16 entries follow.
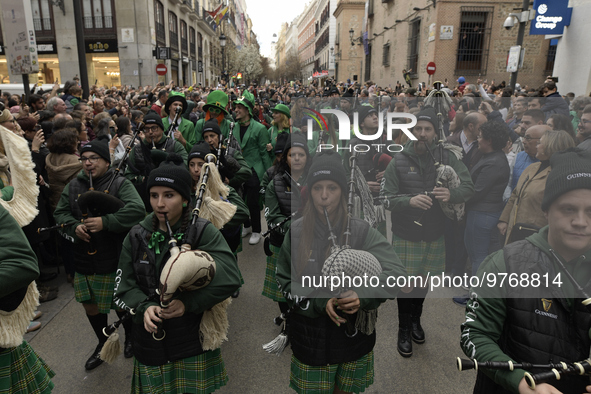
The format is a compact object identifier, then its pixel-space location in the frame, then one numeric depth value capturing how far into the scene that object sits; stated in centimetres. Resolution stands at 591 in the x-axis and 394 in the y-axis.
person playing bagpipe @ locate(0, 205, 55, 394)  188
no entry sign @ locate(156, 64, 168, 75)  1437
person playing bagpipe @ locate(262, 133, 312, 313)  346
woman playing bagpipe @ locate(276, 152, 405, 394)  200
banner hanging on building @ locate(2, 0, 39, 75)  641
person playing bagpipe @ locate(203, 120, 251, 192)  438
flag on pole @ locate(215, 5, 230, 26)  3122
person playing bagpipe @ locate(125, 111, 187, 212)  480
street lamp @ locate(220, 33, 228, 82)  2178
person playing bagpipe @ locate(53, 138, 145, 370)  309
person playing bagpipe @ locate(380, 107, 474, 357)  217
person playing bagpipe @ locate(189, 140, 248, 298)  322
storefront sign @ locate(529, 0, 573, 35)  1180
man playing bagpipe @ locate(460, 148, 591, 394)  153
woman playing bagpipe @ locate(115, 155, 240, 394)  219
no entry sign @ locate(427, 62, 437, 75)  1126
